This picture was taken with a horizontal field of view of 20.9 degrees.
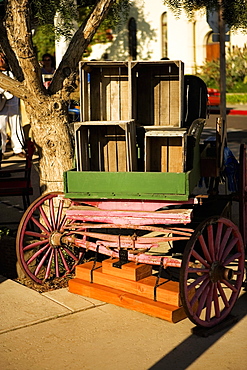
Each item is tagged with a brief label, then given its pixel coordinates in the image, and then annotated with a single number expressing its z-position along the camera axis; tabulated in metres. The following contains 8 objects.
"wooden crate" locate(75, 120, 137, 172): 5.65
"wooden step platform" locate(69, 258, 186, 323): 5.38
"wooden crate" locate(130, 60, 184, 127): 6.00
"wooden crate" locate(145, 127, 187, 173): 5.50
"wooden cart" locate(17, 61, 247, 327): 5.26
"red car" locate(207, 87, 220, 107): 26.80
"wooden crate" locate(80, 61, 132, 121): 5.98
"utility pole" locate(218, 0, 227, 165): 13.29
